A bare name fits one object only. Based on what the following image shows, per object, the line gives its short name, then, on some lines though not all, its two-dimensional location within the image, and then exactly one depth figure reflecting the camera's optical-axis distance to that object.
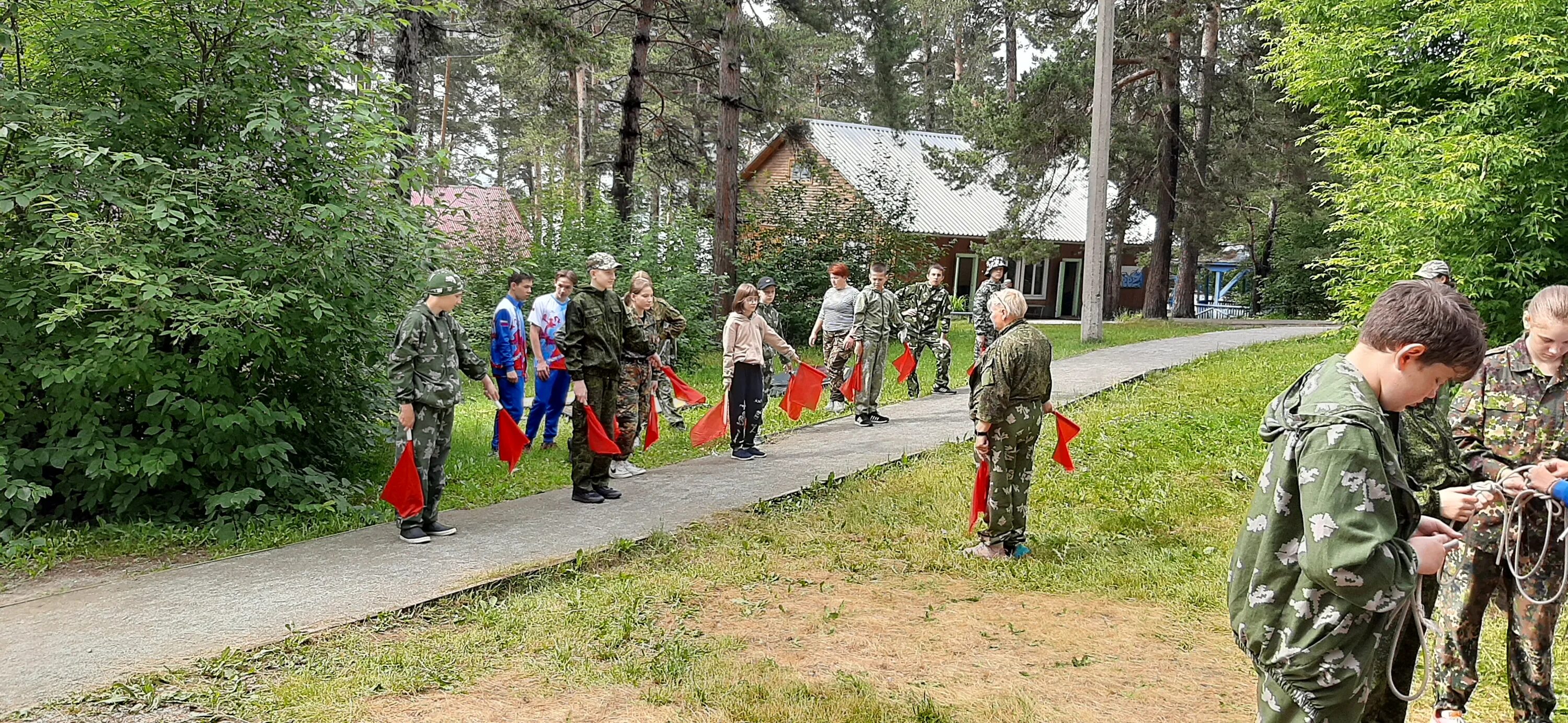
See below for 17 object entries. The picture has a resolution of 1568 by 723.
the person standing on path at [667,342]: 9.61
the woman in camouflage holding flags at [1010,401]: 6.46
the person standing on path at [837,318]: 12.52
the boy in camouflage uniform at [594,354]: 8.08
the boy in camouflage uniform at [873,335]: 12.10
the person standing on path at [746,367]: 9.95
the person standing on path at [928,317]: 14.39
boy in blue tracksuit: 9.93
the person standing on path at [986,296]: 12.90
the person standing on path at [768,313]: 11.53
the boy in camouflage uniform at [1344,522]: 2.41
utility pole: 20.88
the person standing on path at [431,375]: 6.74
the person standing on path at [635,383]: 8.94
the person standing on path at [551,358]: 10.12
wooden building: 32.22
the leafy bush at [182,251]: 6.64
